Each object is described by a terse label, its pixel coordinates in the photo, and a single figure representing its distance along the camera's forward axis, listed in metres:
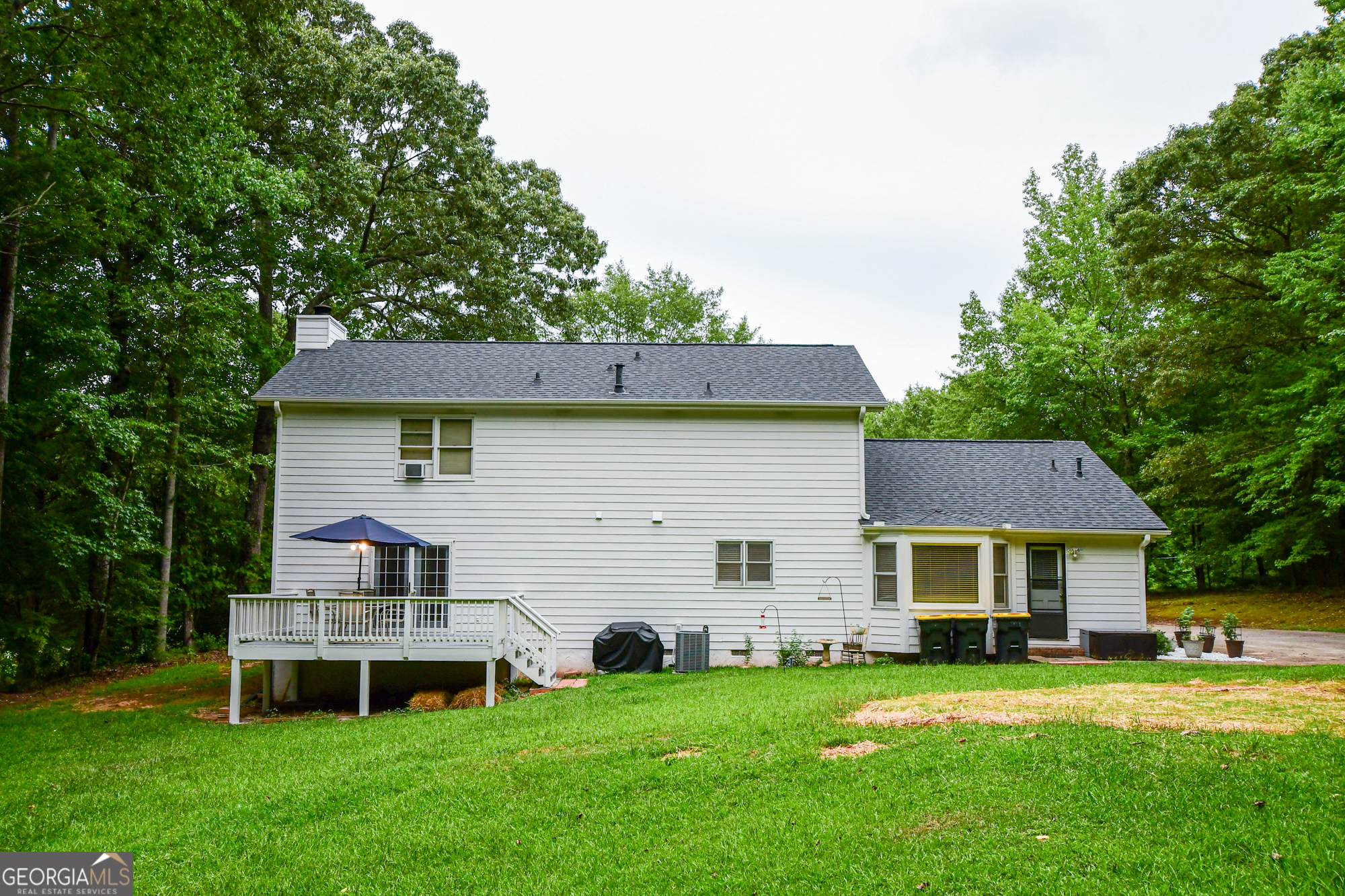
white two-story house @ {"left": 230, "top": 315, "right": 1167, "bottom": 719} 14.14
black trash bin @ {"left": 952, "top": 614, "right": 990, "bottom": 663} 13.50
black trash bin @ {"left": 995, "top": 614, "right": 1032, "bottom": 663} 13.58
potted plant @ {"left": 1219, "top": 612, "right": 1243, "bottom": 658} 13.24
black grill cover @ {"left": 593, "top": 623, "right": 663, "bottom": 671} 13.64
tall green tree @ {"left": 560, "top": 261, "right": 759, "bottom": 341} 38.31
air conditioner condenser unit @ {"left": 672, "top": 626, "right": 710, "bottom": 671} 13.38
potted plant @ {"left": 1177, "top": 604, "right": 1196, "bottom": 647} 14.04
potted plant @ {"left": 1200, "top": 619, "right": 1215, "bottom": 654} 14.02
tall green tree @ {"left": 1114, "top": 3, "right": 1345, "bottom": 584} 19.16
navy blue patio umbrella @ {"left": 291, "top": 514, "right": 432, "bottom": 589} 12.17
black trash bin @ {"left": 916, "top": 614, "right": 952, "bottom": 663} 13.57
